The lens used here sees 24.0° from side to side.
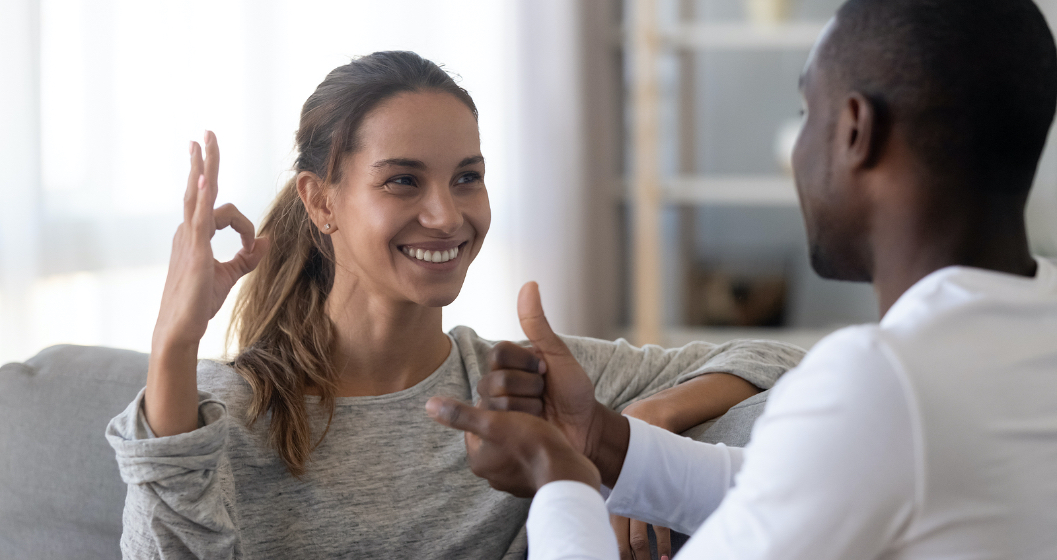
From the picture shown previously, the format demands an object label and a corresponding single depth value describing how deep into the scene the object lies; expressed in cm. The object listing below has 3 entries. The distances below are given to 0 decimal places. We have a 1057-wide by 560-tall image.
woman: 218
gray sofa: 219
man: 173
